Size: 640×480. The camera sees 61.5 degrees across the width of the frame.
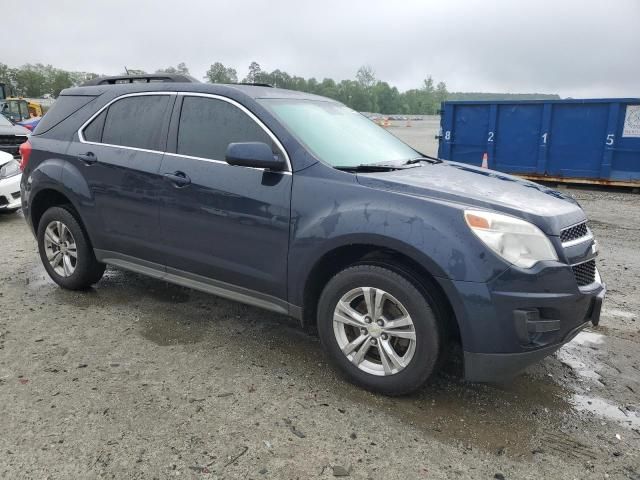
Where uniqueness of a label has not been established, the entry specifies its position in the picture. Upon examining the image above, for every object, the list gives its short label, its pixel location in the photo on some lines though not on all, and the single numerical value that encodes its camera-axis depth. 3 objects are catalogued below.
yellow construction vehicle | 21.32
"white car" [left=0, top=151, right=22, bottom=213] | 7.95
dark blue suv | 2.77
